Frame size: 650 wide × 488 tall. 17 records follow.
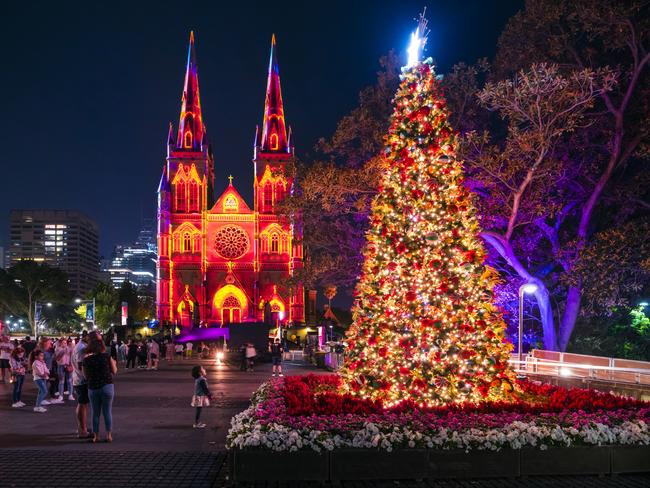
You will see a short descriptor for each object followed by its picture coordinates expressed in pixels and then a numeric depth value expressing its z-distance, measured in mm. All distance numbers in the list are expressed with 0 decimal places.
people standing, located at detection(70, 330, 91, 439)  10297
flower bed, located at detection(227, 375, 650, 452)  7711
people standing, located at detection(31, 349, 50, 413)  13602
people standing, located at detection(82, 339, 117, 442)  9859
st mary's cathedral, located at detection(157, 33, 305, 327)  70000
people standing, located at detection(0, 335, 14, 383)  20000
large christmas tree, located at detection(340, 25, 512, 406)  10312
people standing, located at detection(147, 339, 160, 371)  28516
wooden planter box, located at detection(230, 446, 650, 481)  7523
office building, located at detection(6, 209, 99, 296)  195500
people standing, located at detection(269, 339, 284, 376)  24797
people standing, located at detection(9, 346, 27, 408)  14406
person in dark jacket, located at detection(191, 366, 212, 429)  11594
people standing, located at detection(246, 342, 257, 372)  28328
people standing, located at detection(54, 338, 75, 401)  15836
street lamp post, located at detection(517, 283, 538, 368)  19062
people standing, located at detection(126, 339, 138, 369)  27656
